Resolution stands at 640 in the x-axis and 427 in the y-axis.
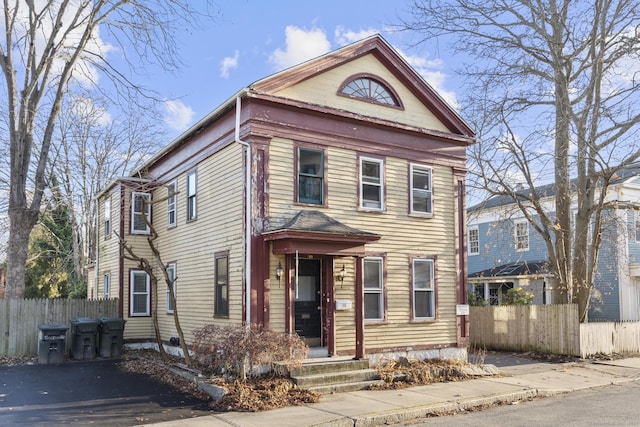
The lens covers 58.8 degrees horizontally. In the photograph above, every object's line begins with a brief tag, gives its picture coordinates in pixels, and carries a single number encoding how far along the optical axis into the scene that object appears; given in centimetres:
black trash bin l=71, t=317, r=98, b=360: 1611
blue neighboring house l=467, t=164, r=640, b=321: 2548
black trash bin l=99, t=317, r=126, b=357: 1655
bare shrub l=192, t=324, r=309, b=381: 1097
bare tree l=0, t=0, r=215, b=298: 1803
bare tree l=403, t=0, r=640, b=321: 1695
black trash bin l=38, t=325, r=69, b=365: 1535
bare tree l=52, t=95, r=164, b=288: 2988
